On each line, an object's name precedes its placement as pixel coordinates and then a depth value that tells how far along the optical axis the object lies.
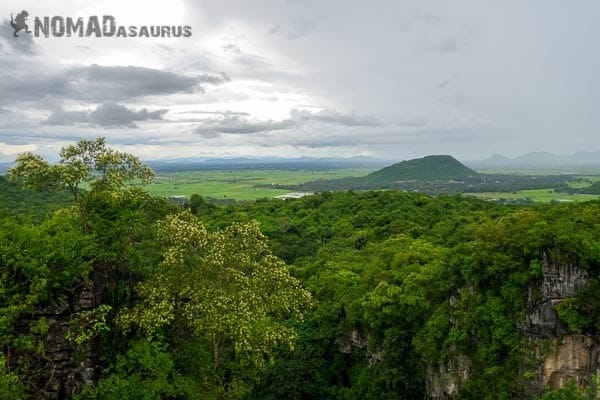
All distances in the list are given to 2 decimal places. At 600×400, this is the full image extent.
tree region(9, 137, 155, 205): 20.53
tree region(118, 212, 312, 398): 19.34
